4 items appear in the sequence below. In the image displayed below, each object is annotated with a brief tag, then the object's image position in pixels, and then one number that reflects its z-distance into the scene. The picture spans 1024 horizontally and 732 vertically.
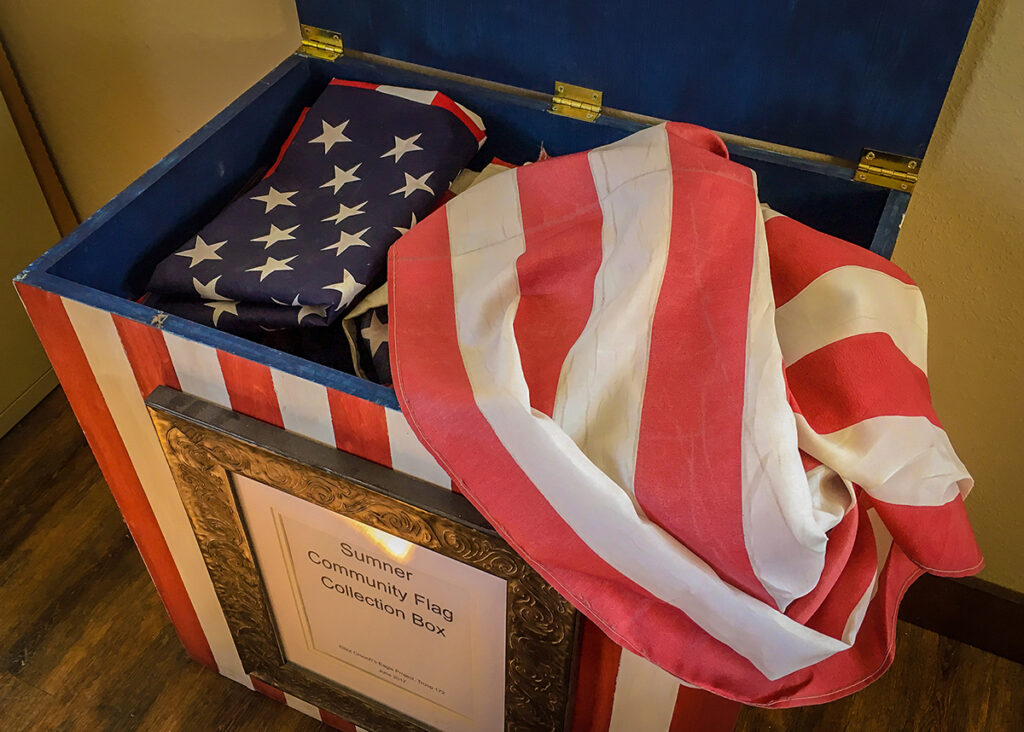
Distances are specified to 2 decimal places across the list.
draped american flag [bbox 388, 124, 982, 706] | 0.72
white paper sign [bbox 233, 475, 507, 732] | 1.00
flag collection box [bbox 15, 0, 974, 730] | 0.91
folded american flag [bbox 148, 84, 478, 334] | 0.94
